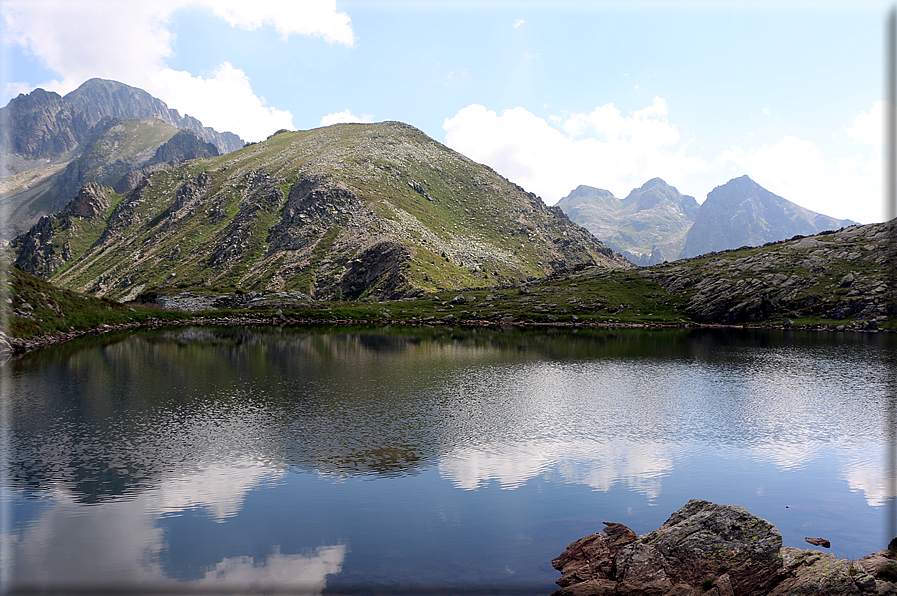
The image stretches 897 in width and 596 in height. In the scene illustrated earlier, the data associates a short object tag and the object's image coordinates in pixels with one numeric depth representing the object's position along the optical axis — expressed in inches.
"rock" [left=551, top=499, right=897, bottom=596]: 787.4
